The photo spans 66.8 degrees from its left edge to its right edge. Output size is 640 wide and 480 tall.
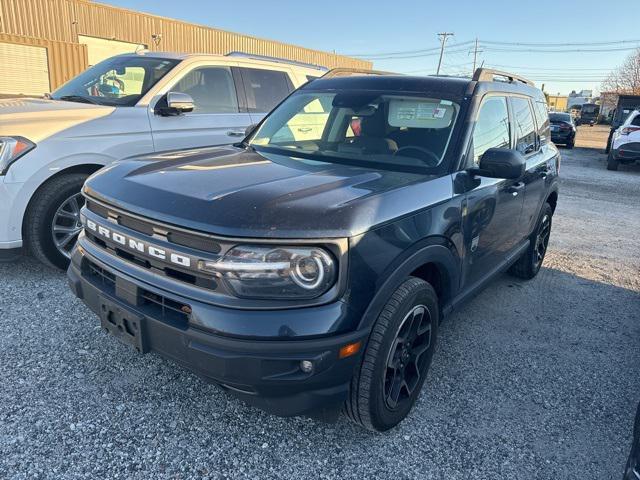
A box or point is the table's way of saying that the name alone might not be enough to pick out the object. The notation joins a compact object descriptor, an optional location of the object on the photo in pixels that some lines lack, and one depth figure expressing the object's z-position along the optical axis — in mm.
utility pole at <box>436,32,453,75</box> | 61062
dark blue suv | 1985
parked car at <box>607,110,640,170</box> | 13844
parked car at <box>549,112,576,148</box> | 20938
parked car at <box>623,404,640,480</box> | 1798
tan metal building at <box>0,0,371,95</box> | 18688
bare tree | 50531
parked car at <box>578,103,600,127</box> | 46653
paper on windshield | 3086
